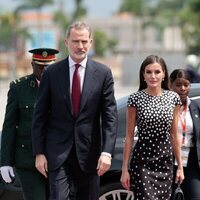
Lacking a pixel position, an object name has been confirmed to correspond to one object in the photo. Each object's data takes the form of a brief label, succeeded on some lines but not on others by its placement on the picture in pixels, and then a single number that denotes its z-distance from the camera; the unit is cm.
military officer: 1123
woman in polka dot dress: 1053
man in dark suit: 1020
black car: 1278
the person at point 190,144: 1153
